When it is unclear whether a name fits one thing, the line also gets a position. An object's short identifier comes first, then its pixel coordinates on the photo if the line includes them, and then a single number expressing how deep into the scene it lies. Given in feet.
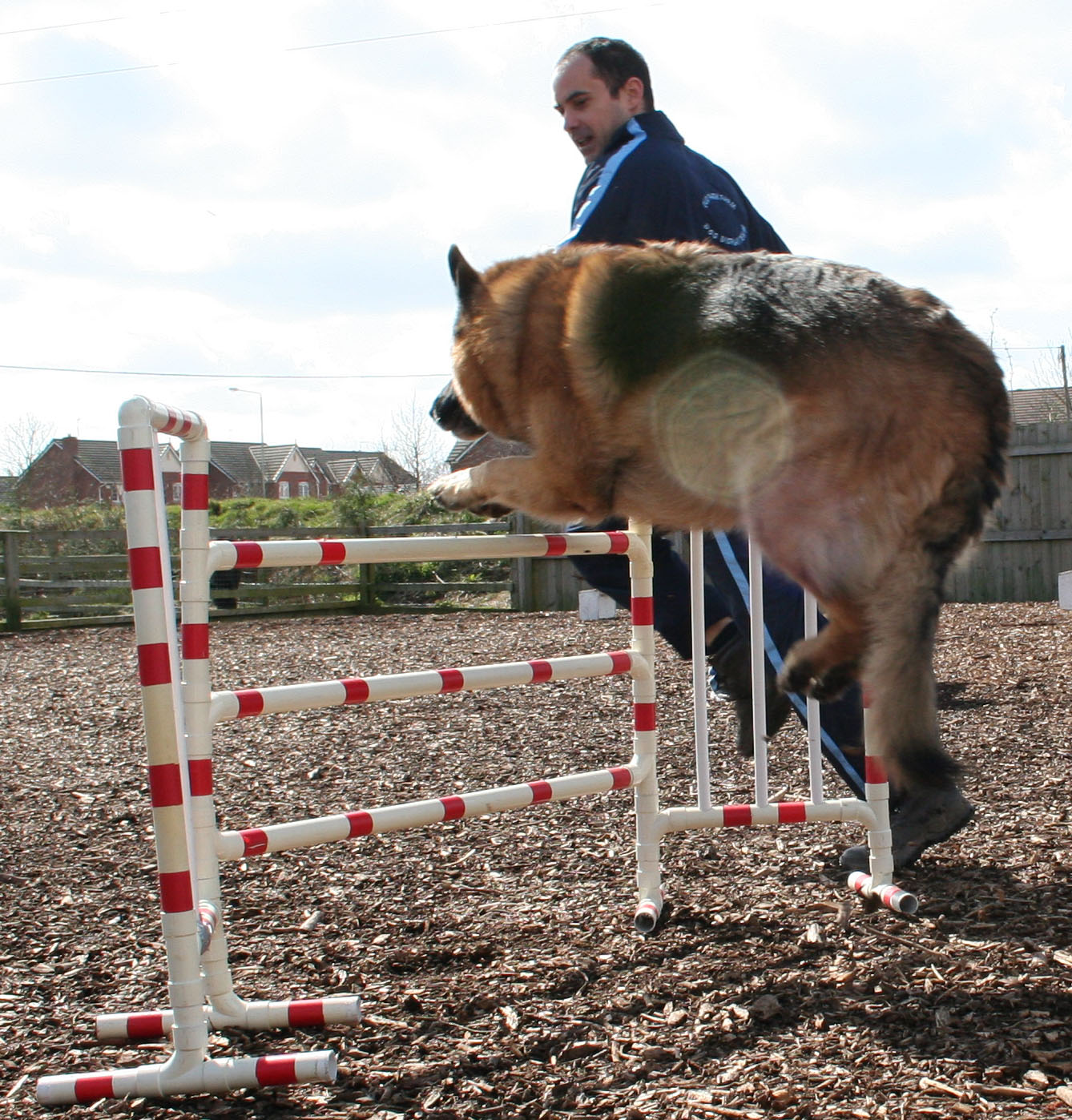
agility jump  7.11
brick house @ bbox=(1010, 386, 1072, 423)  77.83
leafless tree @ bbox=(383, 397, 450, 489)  95.45
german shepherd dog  8.19
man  11.04
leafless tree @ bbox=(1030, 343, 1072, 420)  74.74
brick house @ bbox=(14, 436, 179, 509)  157.79
